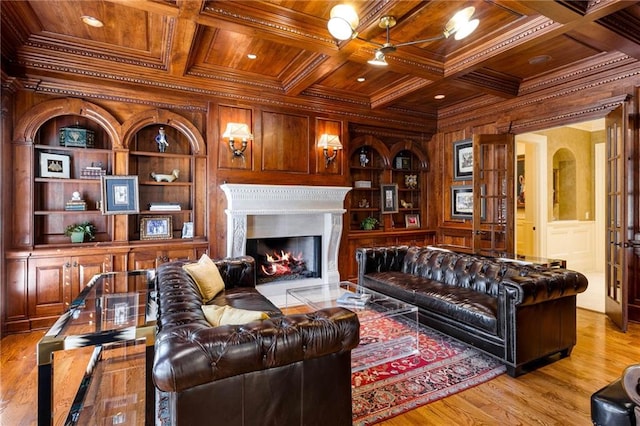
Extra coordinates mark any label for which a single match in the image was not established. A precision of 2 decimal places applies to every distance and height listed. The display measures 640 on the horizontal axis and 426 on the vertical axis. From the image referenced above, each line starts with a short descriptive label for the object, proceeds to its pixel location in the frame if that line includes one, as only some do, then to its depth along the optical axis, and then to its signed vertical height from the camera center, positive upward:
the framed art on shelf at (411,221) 6.19 -0.18
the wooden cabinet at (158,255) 4.03 -0.53
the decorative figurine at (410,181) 6.26 +0.58
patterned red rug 2.20 -1.28
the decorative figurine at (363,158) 5.86 +0.95
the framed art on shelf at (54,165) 3.81 +0.57
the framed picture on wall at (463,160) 5.55 +0.88
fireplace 4.47 -0.11
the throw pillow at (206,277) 2.97 -0.59
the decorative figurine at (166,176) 4.33 +0.49
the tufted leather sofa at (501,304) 2.57 -0.83
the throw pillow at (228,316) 1.72 -0.55
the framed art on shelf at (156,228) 4.32 -0.20
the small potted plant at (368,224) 5.74 -0.21
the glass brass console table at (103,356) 1.55 -0.88
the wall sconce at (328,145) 5.03 +1.03
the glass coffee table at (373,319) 2.90 -1.15
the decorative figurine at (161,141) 4.39 +0.96
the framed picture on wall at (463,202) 5.34 +0.15
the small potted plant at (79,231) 3.90 -0.21
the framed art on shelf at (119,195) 3.96 +0.22
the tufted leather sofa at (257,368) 1.36 -0.69
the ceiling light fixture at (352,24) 2.37 +1.37
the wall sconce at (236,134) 4.41 +1.04
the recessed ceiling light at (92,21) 3.02 +1.79
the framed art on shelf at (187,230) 4.50 -0.23
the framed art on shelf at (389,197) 5.83 +0.26
